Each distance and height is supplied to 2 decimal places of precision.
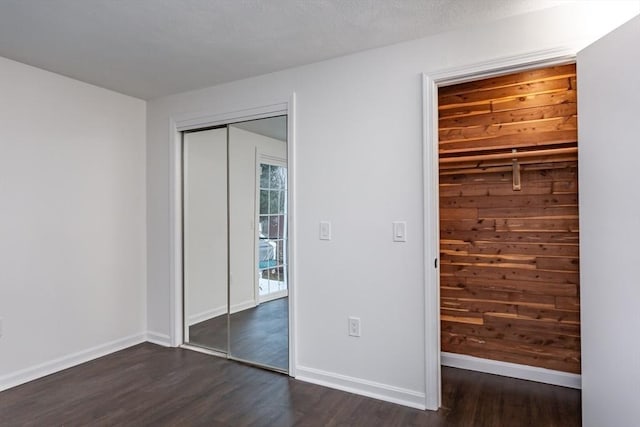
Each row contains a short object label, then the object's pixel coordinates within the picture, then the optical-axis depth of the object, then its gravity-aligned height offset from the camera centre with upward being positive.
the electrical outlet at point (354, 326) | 2.64 -0.79
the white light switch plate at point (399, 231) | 2.48 -0.12
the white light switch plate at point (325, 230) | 2.75 -0.12
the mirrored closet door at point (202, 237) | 3.58 -0.22
